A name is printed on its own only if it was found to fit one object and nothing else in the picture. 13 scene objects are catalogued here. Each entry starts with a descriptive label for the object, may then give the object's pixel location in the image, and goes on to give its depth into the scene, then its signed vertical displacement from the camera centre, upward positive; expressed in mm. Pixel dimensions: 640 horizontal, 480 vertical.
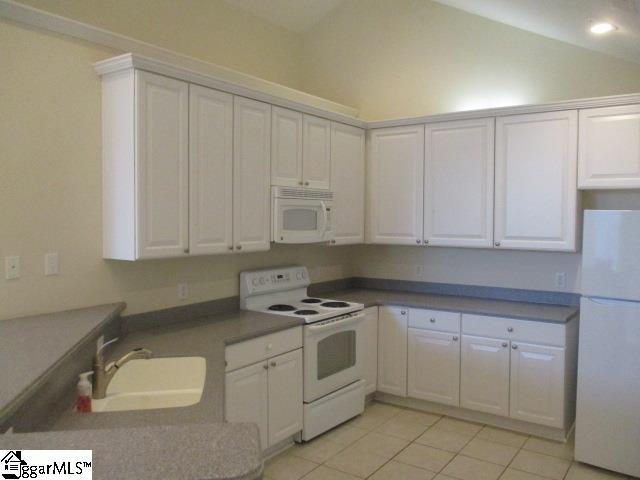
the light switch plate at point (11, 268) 2469 -222
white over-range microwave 3572 +57
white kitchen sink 2172 -717
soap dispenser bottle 1819 -615
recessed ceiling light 2895 +1131
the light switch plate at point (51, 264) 2639 -217
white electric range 3461 -818
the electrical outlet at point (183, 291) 3349 -444
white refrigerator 3025 -708
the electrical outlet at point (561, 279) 3938 -415
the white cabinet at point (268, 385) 2910 -964
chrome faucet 1974 -580
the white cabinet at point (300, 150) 3609 +535
